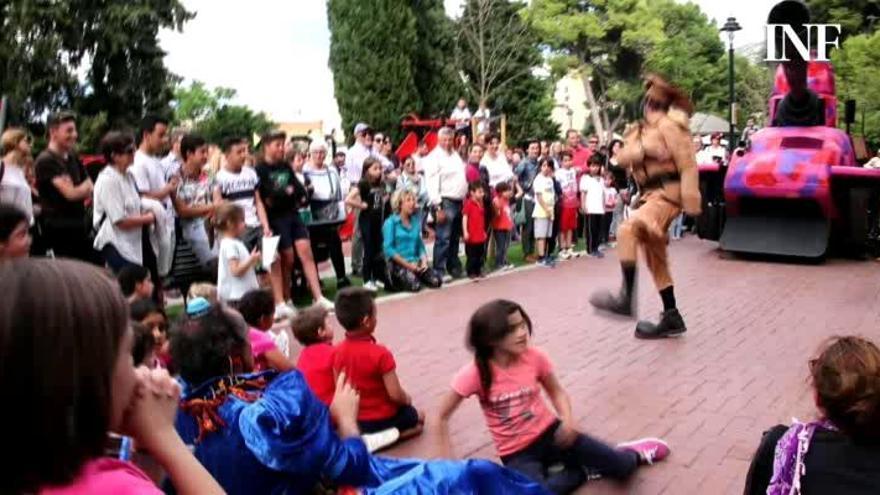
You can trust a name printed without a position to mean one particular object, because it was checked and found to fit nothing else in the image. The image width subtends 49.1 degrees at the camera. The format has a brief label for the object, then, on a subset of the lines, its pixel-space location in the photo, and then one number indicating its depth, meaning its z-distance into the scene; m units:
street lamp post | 24.04
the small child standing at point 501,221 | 12.59
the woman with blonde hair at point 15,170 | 6.66
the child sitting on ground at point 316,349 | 4.98
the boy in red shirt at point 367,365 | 5.01
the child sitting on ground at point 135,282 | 5.69
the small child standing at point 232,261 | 7.69
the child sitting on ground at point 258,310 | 5.03
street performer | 7.50
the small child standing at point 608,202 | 15.30
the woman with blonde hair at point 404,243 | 10.66
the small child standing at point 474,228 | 11.87
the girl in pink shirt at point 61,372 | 1.33
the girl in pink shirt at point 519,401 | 4.14
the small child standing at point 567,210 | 14.23
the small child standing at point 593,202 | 14.58
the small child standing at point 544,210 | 13.45
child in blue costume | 3.16
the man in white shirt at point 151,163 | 7.91
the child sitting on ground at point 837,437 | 2.46
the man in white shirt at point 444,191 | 11.82
